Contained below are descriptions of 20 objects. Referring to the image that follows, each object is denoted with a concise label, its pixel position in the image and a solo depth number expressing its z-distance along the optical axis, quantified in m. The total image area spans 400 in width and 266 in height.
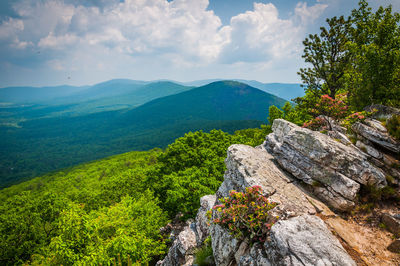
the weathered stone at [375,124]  12.40
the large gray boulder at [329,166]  10.96
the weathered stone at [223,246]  9.93
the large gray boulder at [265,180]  10.20
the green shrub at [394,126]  11.73
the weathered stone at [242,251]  9.32
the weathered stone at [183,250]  14.25
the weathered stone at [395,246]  8.51
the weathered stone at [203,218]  15.26
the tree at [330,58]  25.31
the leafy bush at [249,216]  8.99
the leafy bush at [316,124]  16.23
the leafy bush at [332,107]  15.16
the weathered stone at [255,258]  8.27
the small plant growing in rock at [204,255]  12.23
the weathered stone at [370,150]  12.07
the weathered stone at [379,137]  11.79
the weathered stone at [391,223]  9.32
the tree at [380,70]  14.27
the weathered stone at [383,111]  13.41
